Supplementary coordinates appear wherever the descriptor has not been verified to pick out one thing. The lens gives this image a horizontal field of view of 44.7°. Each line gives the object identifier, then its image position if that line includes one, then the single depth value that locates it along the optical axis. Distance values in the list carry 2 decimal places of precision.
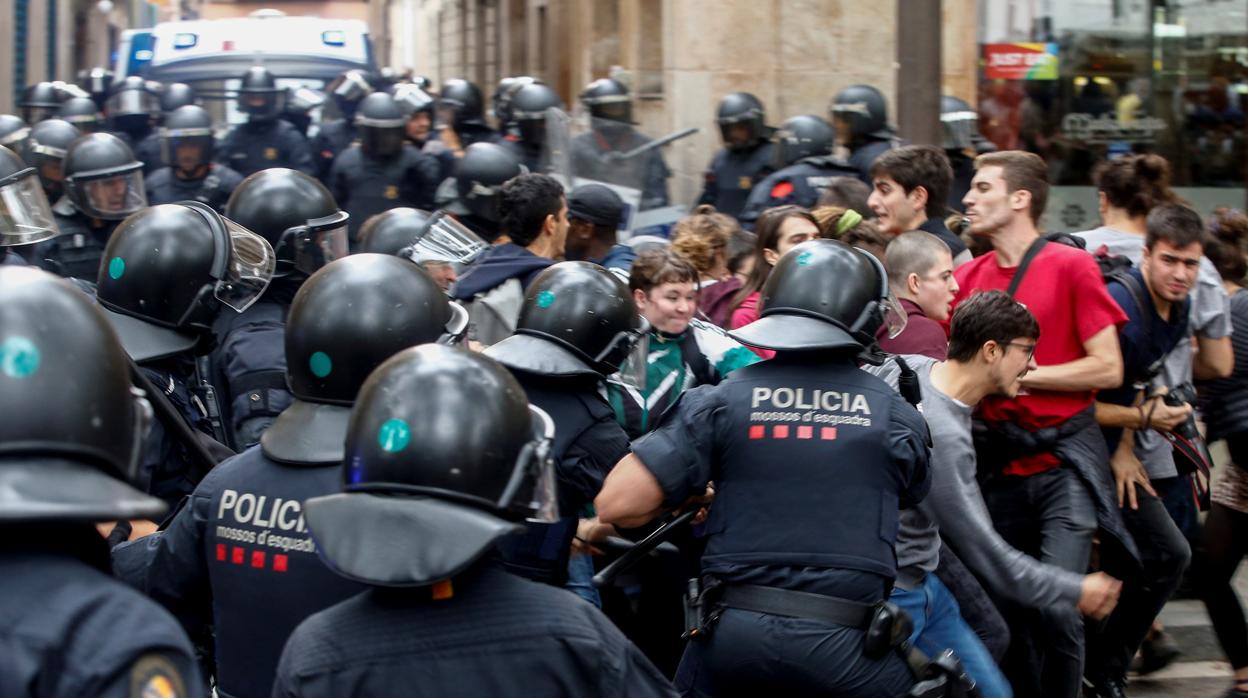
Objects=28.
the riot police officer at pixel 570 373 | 3.82
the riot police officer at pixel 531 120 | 10.09
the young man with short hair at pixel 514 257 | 5.14
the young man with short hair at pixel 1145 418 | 5.05
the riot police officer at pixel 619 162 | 9.27
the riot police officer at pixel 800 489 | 3.44
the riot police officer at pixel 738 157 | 9.80
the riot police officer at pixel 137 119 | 12.21
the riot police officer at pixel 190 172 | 9.90
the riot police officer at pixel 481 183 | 6.97
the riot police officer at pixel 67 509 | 1.82
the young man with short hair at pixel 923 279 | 4.83
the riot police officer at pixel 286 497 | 2.79
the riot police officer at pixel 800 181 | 8.19
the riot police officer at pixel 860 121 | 8.89
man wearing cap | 6.03
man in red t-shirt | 4.68
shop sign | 11.42
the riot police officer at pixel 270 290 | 4.36
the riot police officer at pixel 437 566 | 2.22
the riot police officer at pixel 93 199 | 7.28
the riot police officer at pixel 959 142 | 8.71
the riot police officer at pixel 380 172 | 10.16
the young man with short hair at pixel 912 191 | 5.73
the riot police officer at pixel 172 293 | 4.10
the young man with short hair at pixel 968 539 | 3.99
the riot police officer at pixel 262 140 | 11.79
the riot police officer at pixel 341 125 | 11.98
